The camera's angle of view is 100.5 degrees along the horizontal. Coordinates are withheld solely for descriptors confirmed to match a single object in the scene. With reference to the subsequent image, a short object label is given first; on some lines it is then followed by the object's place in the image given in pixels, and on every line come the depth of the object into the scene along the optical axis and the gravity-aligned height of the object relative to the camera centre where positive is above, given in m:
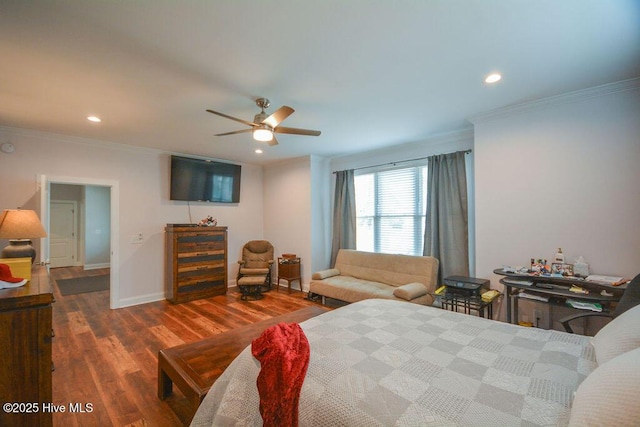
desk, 2.22 -0.68
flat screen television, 4.82 +0.68
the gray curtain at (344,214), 5.01 +0.03
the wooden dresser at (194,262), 4.50 -0.82
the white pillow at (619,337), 1.08 -0.53
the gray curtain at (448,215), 3.65 +0.01
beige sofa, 3.54 -0.95
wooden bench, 1.69 -1.06
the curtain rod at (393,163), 4.14 +0.89
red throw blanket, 1.15 -0.74
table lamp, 2.38 -0.13
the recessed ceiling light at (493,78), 2.29 +1.21
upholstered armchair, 4.71 -1.01
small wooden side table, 5.09 -1.04
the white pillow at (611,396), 0.70 -0.52
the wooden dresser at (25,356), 1.42 -0.77
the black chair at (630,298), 1.70 -0.53
